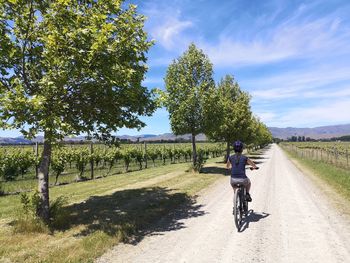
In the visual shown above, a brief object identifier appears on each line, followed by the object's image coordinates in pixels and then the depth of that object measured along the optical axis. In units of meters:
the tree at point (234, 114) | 35.25
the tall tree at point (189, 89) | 23.56
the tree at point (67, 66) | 7.48
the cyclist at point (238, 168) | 9.23
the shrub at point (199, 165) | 24.11
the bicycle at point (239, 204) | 8.68
